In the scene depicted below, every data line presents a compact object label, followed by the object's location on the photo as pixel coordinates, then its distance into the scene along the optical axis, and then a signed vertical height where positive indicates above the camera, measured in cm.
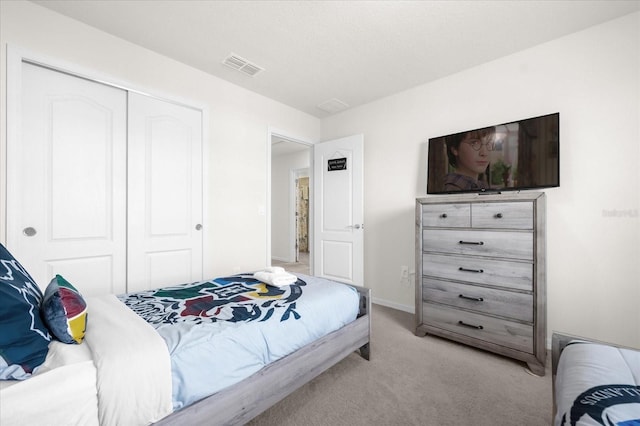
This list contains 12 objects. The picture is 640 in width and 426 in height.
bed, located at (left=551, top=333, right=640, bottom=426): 75 -56
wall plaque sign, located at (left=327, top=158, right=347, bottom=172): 379 +69
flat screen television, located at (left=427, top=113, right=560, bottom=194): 228 +51
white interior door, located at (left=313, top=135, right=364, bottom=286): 367 +4
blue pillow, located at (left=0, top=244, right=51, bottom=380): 88 -40
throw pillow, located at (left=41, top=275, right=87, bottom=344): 107 -41
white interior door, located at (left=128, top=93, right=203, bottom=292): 253 +19
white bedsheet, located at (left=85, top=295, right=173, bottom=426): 97 -60
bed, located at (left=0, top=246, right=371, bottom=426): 93 -60
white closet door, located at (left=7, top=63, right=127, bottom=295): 201 +24
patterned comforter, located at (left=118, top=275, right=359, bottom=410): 118 -57
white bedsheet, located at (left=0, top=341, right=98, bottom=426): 83 -58
